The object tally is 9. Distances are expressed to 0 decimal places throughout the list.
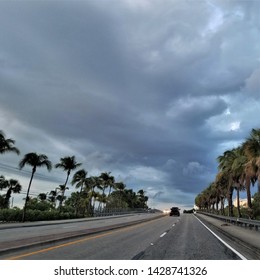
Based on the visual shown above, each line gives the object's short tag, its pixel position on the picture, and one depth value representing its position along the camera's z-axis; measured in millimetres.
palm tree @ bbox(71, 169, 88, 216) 51208
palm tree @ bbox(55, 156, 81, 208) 43389
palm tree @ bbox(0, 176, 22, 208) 55892
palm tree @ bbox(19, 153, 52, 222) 31700
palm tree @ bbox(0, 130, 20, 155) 28217
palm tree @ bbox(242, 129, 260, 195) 21404
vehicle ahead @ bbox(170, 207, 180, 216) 49002
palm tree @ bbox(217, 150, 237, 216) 31468
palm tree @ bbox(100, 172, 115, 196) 67116
